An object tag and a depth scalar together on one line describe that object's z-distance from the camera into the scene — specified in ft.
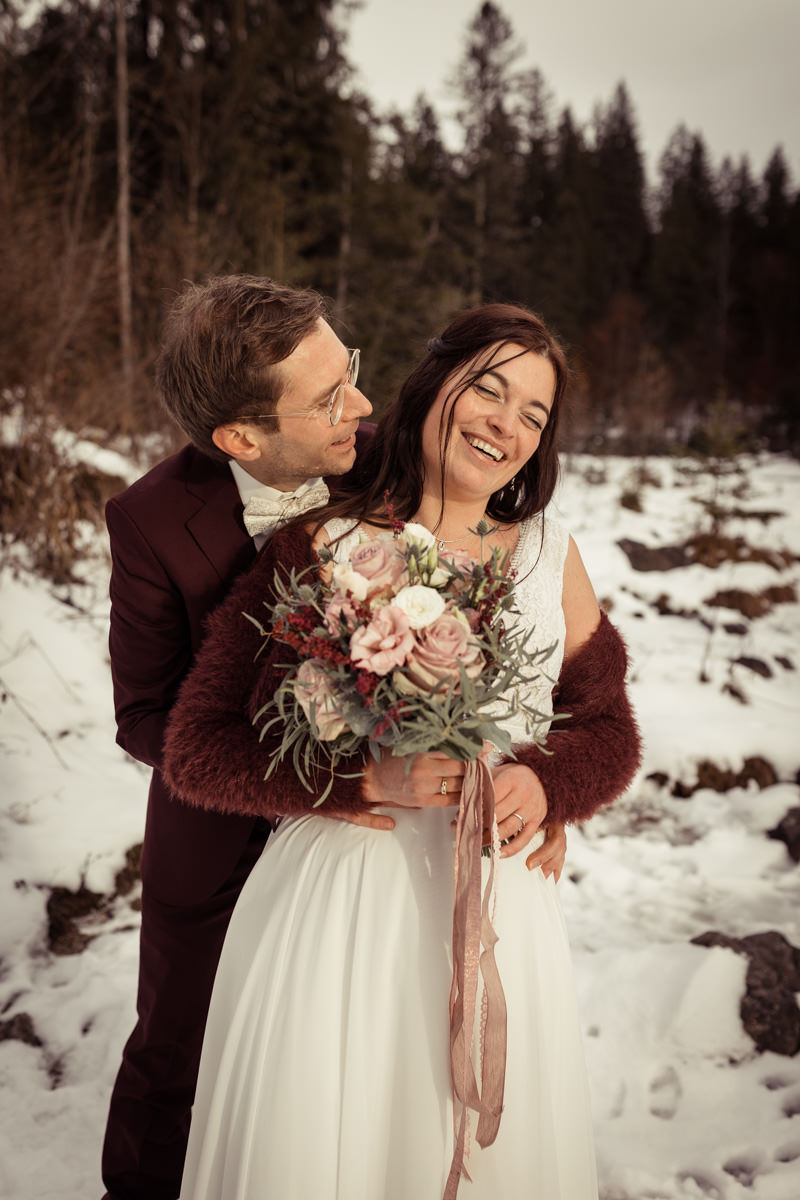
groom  6.59
